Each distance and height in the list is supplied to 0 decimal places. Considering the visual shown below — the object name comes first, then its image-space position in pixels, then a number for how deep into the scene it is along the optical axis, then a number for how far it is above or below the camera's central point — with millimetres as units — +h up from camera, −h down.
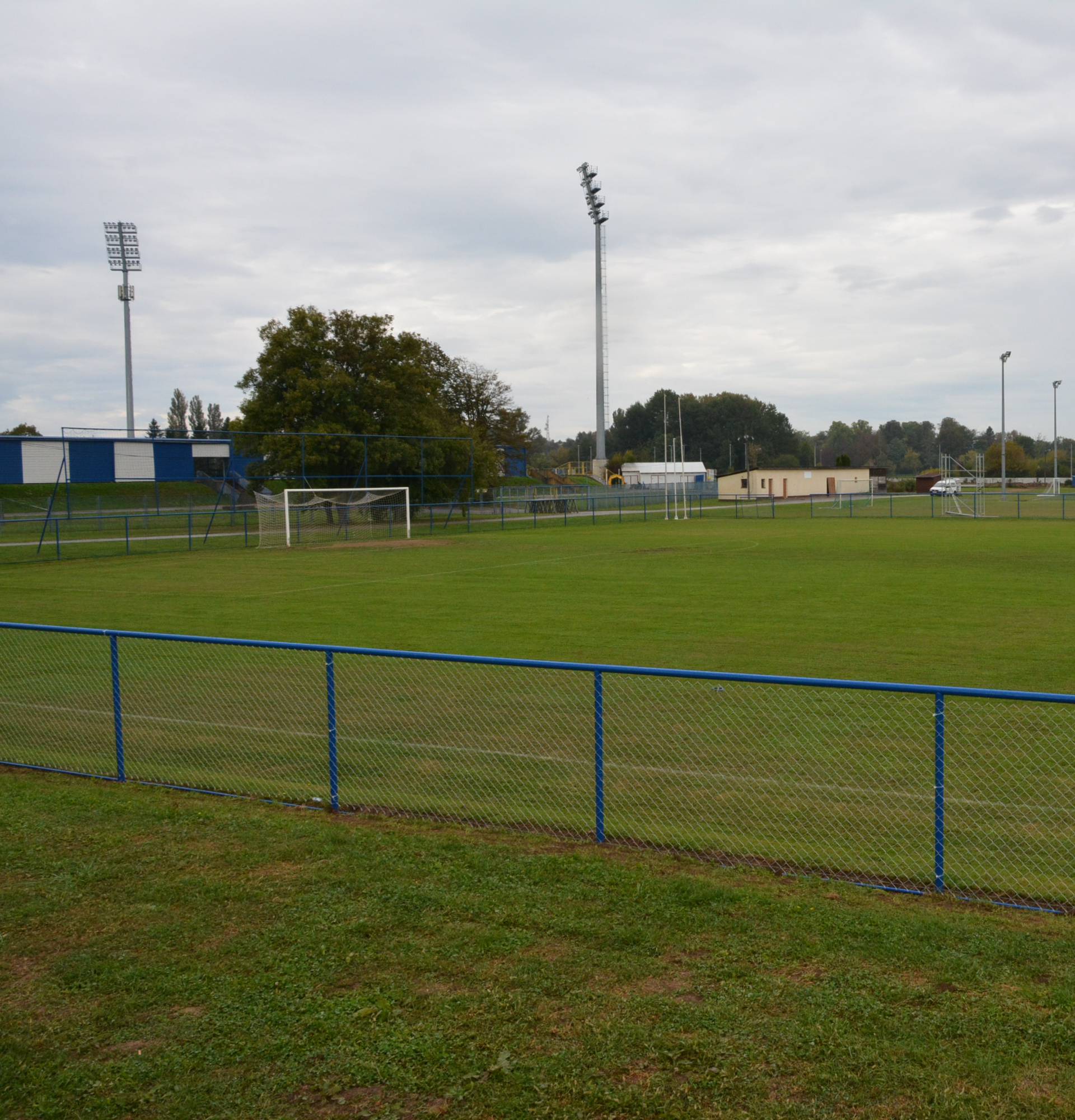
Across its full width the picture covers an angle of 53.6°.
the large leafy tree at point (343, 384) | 60156 +6189
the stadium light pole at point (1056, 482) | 77250 -307
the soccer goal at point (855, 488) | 105688 -692
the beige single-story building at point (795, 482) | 105625 +24
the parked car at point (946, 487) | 74812 -610
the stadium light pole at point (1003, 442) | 67444 +2462
